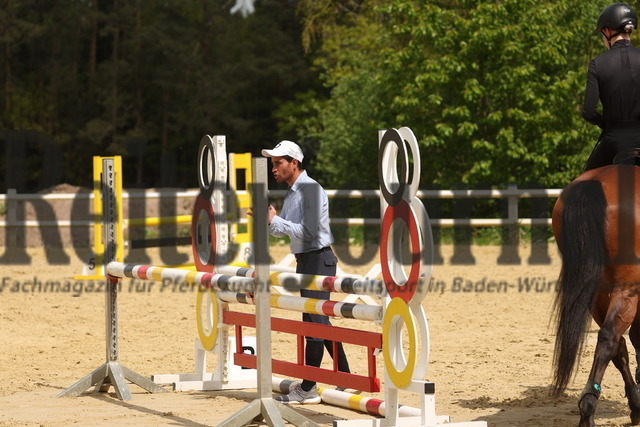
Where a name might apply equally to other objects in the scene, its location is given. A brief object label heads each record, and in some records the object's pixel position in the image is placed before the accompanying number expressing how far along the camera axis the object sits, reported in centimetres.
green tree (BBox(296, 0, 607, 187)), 3944
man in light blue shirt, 1252
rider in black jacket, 1163
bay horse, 1033
